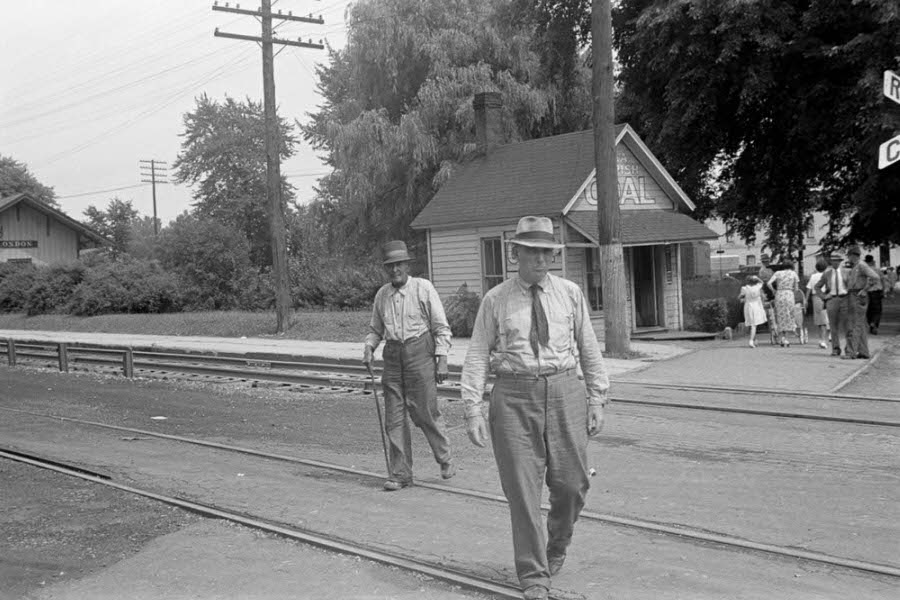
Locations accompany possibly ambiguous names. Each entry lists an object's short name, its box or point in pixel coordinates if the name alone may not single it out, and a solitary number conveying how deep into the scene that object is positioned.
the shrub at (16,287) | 44.06
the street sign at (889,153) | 11.73
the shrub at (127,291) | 38.75
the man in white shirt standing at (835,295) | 17.17
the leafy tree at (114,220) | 71.44
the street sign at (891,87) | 11.61
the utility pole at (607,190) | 18.77
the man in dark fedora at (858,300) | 16.69
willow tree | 38.25
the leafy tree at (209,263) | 38.75
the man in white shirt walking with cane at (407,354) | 8.60
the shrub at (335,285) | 35.09
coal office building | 24.34
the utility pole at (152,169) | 87.38
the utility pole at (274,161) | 28.42
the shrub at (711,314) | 26.22
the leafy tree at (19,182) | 84.06
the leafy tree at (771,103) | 23.64
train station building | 52.06
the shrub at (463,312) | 24.86
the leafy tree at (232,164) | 61.22
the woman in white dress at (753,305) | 20.67
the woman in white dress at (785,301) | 20.69
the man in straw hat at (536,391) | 5.55
